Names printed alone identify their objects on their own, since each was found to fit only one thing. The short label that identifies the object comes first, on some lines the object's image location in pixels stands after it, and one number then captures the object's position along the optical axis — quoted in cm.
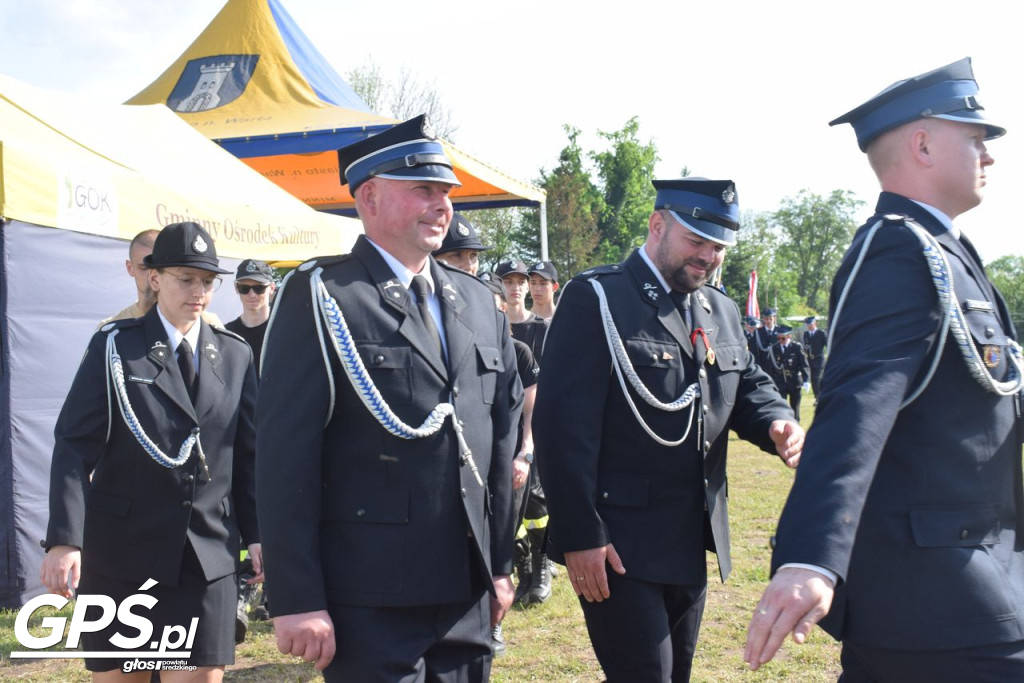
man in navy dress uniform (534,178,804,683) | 296
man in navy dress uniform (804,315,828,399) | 2176
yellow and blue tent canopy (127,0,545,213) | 1153
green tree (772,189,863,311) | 7775
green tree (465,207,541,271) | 3819
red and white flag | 2744
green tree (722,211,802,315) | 7419
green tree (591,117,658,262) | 5603
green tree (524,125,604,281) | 4362
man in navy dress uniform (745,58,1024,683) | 186
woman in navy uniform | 322
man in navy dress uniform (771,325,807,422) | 1838
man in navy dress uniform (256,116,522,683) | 228
